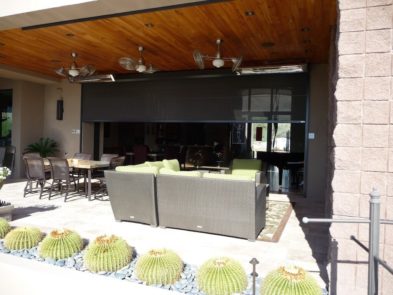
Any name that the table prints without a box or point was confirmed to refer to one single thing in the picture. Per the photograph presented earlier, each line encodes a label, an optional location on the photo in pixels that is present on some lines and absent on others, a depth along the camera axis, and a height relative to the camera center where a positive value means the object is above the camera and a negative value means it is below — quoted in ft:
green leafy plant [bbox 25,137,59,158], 30.68 -0.73
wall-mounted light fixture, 31.91 +3.21
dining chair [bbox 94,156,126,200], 22.00 -1.73
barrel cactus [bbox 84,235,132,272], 8.56 -3.11
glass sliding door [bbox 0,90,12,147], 32.50 +2.25
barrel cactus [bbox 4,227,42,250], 10.02 -3.18
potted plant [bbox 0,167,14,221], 14.16 -3.16
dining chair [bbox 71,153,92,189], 24.53 -1.39
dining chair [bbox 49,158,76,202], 20.62 -1.99
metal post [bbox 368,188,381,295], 5.39 -1.68
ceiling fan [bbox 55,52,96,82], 20.75 +4.59
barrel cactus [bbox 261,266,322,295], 6.70 -2.96
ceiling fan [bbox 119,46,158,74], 19.16 +4.76
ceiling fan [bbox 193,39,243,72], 18.08 +4.95
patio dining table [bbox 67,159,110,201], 20.48 -1.56
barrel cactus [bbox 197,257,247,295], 7.38 -3.16
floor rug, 13.58 -3.85
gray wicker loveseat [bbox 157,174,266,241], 12.59 -2.53
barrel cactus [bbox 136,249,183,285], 7.98 -3.20
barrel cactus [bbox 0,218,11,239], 11.15 -3.17
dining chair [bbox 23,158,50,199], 21.27 -2.05
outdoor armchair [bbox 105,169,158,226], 14.30 -2.46
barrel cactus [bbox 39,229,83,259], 9.36 -3.15
